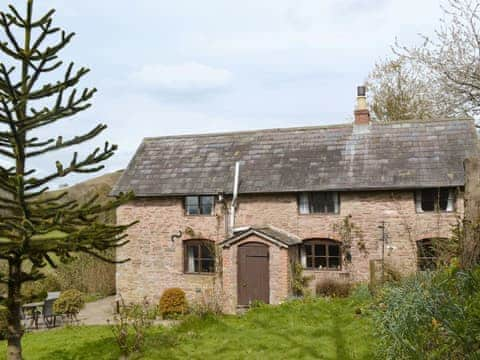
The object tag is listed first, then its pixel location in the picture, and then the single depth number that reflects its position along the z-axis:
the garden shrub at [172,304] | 19.98
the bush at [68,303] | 18.86
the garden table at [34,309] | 18.33
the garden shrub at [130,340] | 11.20
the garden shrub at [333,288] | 18.70
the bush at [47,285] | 25.33
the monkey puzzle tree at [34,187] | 7.76
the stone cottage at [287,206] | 18.91
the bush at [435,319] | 6.16
